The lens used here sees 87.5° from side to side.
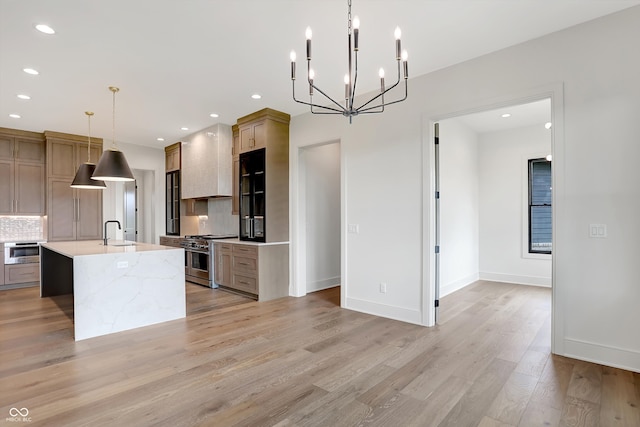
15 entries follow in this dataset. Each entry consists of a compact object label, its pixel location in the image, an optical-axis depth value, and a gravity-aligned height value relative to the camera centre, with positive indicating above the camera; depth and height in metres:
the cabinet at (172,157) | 7.00 +1.21
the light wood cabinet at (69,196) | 6.10 +0.33
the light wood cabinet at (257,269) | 4.92 -0.87
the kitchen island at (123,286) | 3.40 -0.80
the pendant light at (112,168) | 3.91 +0.54
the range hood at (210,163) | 5.89 +0.92
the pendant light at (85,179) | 4.57 +0.48
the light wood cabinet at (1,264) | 5.67 -0.84
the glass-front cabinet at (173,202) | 7.04 +0.24
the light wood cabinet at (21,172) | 5.86 +0.75
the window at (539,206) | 5.89 +0.09
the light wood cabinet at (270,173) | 5.04 +0.60
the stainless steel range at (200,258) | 5.73 -0.80
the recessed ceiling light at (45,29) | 2.77 +1.56
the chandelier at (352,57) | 1.96 +0.94
